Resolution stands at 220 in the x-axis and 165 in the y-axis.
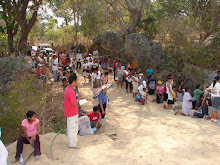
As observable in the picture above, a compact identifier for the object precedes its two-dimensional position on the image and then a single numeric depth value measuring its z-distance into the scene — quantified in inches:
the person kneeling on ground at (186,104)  325.4
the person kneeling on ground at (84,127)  231.9
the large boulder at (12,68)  399.8
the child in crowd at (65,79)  333.7
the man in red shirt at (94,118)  256.7
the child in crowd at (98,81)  390.0
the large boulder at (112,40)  700.7
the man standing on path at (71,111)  184.3
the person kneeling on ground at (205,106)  306.3
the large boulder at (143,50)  552.1
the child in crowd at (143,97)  381.1
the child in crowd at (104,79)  378.3
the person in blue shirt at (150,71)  475.2
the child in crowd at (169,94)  336.8
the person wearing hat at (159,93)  397.4
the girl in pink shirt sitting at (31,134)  168.7
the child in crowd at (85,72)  505.7
